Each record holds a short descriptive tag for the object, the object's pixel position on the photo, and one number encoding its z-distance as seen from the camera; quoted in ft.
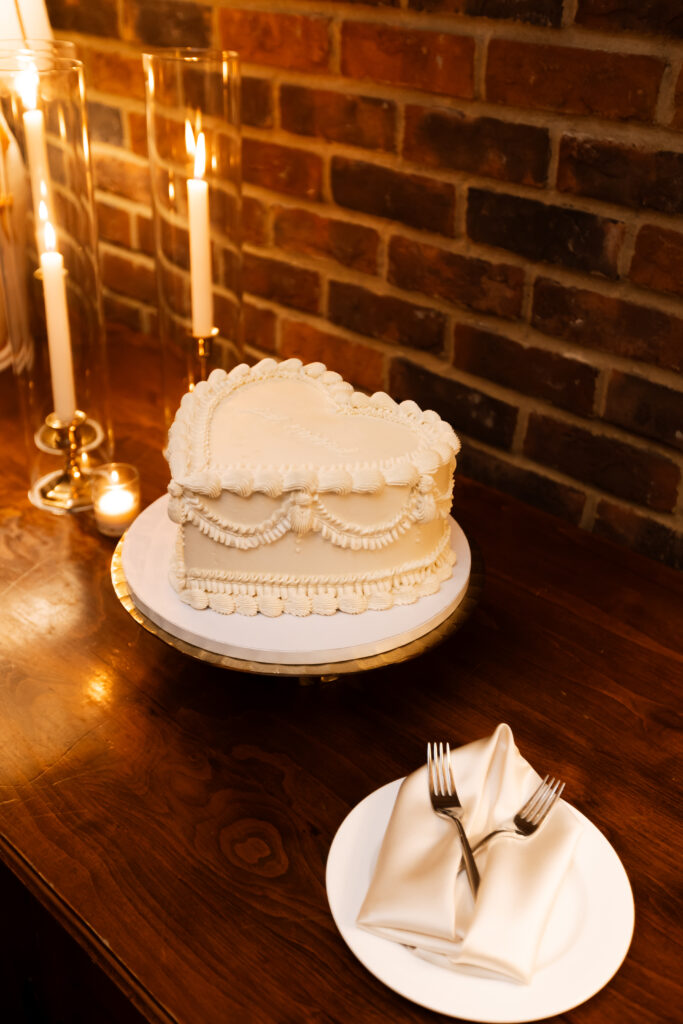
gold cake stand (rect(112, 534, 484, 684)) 2.62
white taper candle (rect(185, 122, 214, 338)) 3.79
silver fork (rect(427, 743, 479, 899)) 2.20
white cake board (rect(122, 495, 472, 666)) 2.65
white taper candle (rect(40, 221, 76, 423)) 3.58
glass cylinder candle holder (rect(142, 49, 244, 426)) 3.67
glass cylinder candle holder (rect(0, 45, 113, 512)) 3.34
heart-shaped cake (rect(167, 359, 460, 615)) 2.69
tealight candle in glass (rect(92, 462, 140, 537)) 3.60
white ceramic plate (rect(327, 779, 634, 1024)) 2.01
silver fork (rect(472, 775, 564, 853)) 2.30
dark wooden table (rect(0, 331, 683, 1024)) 2.18
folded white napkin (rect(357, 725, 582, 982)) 2.05
